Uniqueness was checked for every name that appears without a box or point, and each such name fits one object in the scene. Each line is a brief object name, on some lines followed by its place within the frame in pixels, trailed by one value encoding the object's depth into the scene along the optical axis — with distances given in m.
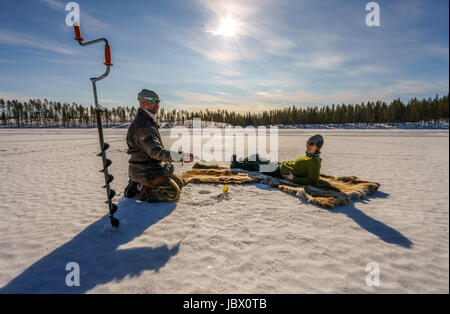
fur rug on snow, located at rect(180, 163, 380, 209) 4.22
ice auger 2.47
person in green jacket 4.73
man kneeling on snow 3.72
